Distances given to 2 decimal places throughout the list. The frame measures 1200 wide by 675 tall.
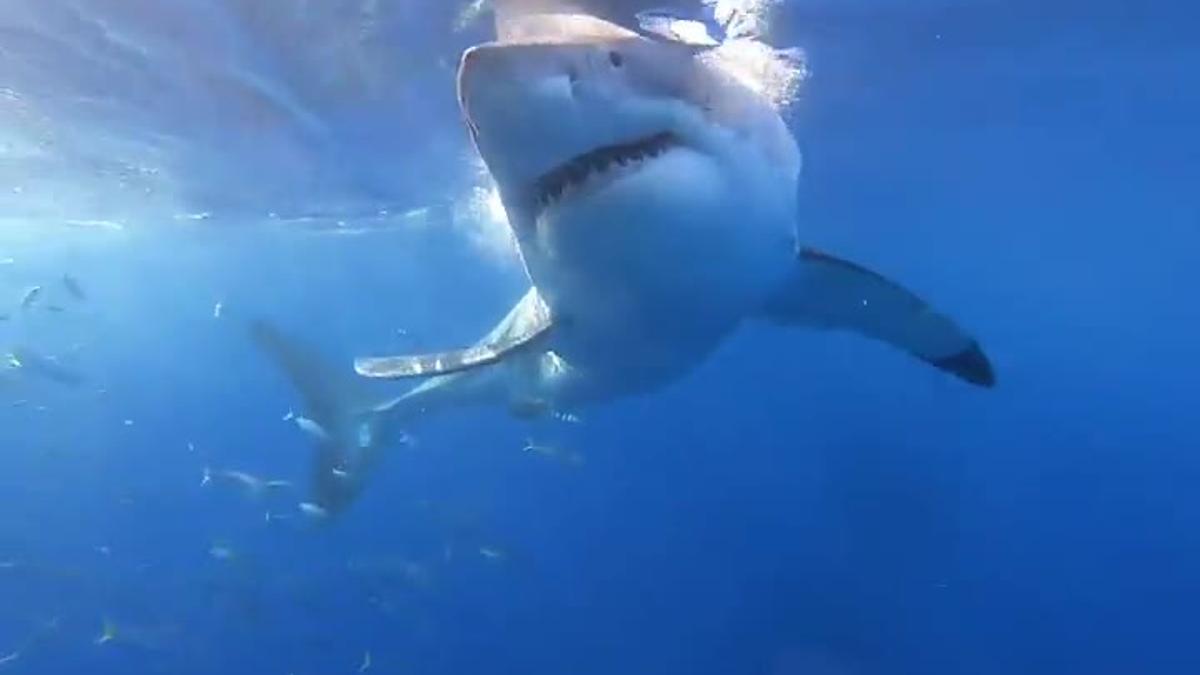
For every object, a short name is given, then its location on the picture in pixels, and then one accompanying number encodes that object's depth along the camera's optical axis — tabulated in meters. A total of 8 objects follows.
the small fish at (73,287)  16.78
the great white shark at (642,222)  3.82
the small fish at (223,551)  13.16
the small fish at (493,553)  12.93
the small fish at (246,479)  13.38
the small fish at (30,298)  15.49
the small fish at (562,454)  13.16
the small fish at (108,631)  12.32
